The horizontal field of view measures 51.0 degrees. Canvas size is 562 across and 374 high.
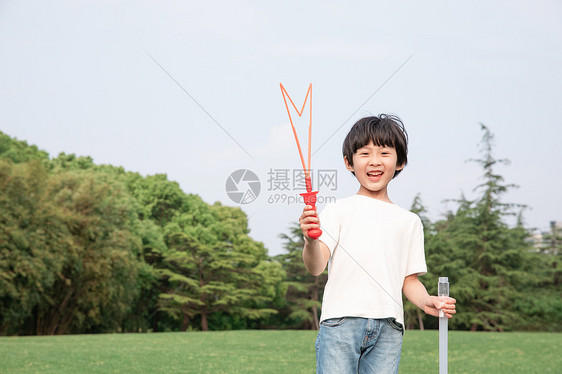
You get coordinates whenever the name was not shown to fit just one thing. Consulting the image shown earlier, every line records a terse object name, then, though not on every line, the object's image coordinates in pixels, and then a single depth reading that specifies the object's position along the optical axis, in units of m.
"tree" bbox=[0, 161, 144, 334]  19.97
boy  2.36
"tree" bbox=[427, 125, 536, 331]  25.84
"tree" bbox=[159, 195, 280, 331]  28.12
